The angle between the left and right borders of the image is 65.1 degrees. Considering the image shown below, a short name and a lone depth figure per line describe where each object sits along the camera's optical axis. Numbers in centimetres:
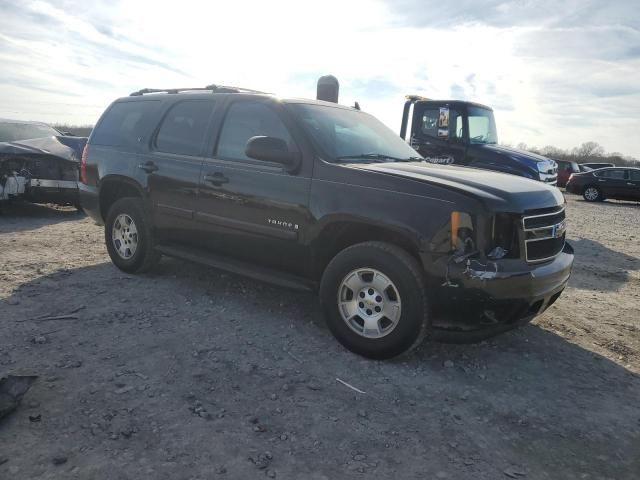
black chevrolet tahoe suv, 322
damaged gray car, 806
